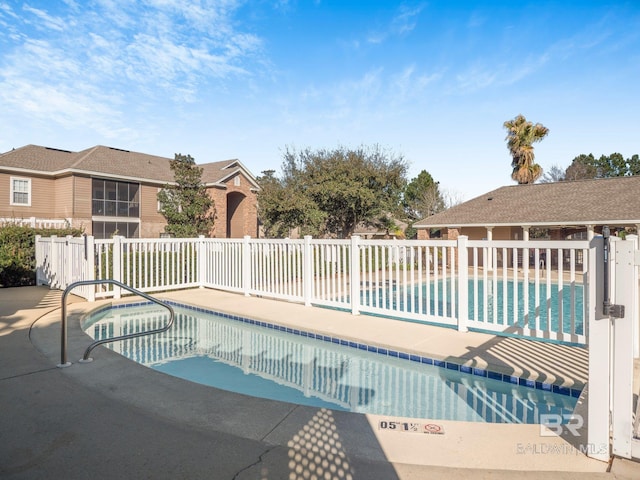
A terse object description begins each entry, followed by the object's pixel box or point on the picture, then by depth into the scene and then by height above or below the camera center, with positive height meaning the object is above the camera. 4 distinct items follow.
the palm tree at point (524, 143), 25.14 +6.44
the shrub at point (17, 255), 10.23 -0.47
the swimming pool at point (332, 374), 3.68 -1.69
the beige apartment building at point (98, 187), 18.77 +2.81
